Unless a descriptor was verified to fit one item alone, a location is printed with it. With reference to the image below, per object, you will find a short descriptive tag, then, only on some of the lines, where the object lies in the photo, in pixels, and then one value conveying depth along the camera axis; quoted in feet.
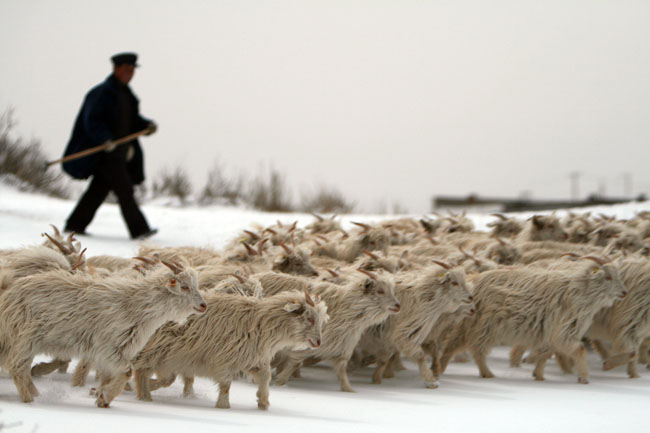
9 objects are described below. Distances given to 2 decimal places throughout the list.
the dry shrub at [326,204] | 140.77
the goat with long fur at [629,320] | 56.75
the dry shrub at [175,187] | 143.54
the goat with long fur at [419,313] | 52.42
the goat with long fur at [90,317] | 36.60
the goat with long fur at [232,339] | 40.98
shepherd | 86.94
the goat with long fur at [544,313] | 54.80
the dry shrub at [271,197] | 138.51
